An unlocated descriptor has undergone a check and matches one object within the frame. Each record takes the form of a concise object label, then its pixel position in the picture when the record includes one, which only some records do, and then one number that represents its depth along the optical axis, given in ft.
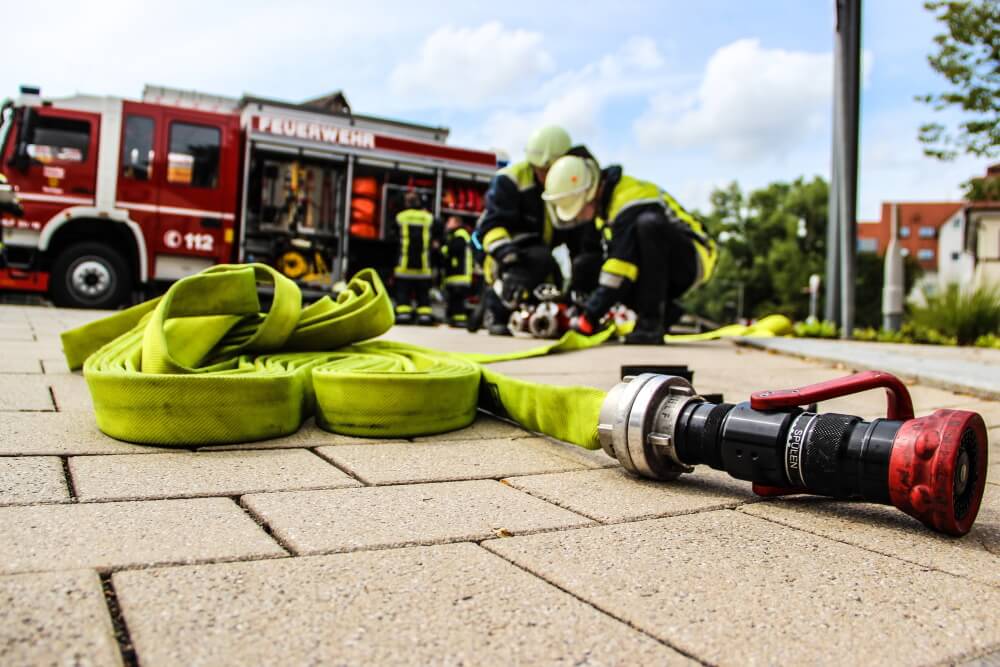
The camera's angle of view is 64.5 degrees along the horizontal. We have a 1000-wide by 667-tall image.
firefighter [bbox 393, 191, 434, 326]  36.37
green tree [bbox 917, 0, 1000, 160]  36.52
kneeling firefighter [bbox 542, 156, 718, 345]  19.56
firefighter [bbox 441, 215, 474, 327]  37.45
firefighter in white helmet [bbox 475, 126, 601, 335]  23.49
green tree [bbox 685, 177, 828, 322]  185.06
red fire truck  31.65
